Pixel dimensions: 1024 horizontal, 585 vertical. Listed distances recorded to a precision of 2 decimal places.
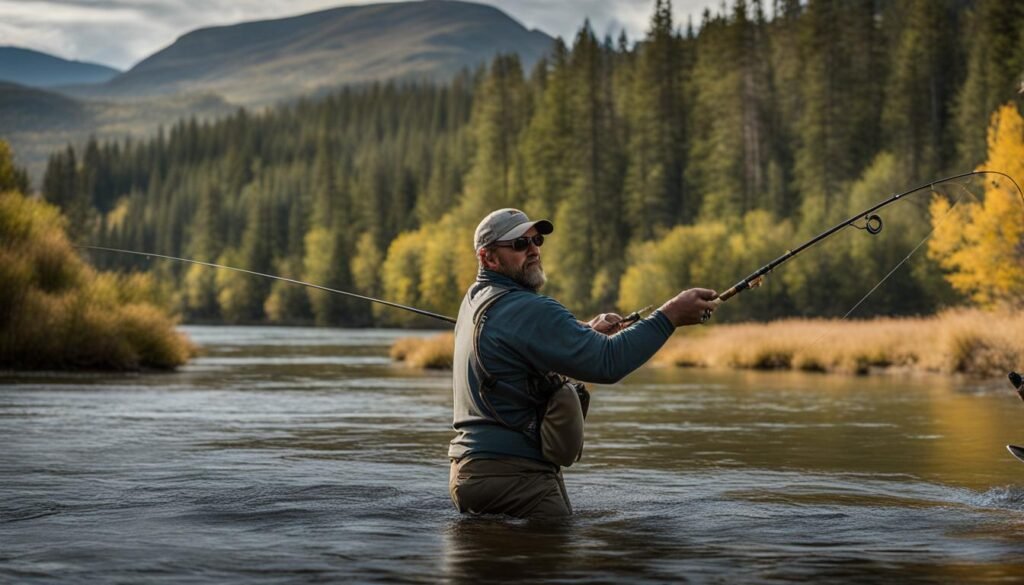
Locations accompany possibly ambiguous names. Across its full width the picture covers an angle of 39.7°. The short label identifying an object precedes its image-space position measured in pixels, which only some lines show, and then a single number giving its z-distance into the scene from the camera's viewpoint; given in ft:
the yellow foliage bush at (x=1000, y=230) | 129.03
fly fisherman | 25.13
